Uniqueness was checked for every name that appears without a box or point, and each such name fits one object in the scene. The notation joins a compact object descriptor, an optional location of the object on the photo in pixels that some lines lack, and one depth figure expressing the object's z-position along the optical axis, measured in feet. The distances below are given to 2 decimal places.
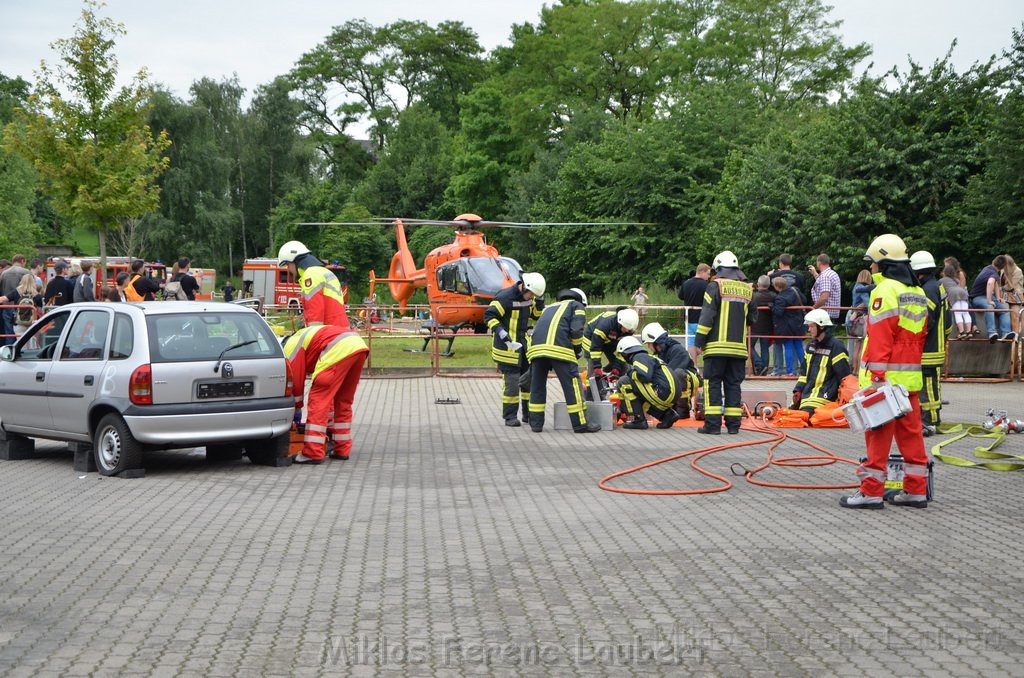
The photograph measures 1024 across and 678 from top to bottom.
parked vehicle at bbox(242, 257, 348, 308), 183.83
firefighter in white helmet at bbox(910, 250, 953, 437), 41.65
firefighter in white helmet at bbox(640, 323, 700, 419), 46.88
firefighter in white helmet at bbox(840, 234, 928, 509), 27.78
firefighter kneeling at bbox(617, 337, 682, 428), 45.21
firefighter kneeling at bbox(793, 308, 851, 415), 46.61
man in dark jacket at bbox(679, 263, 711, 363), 65.51
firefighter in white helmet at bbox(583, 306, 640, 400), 46.47
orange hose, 31.33
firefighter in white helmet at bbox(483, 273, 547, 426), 46.73
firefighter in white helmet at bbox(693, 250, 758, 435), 43.42
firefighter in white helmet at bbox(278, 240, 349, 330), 37.60
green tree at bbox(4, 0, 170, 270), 82.53
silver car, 32.83
